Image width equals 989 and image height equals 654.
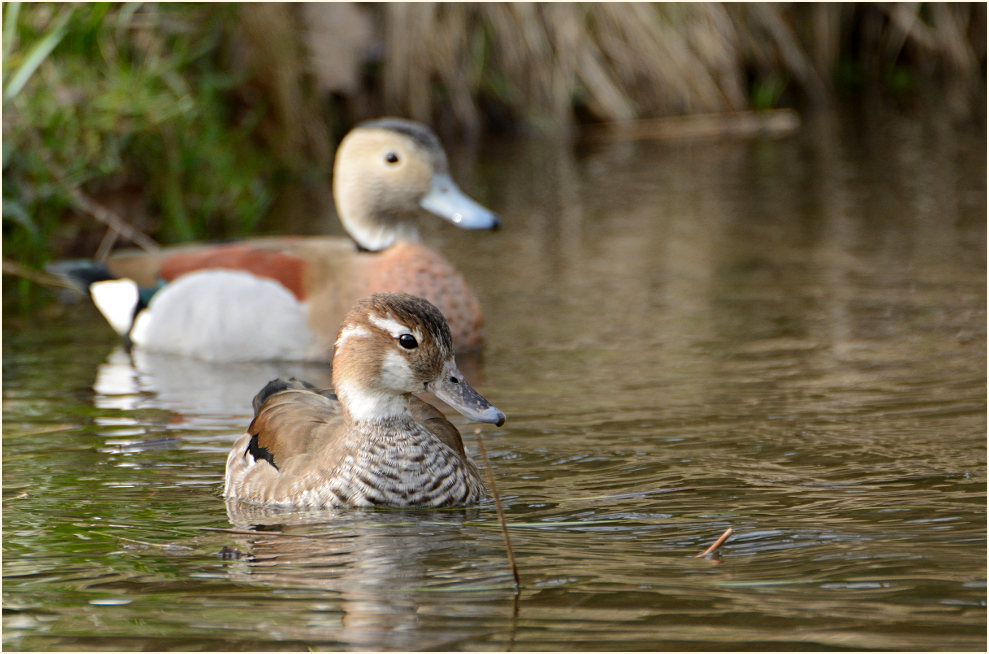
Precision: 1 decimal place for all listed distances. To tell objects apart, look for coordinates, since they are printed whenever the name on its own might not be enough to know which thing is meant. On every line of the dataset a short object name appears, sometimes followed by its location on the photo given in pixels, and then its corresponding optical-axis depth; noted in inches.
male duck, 598.5
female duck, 381.1
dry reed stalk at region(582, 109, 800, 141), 1167.0
